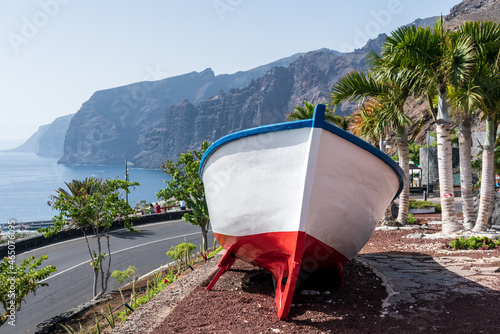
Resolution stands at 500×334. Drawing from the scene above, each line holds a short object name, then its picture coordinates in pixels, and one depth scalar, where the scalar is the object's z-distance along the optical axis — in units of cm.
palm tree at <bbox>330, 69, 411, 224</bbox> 1120
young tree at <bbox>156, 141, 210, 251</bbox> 1412
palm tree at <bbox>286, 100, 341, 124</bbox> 2197
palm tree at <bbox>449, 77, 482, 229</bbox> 870
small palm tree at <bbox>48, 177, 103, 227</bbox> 1651
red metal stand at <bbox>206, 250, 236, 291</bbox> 576
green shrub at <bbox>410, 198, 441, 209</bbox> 1867
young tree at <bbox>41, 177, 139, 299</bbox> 1048
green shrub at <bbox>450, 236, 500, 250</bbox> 799
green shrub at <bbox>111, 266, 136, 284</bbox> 1045
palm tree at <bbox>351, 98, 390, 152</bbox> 1170
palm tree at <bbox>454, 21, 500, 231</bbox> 889
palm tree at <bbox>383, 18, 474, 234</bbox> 877
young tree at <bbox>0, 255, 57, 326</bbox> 637
